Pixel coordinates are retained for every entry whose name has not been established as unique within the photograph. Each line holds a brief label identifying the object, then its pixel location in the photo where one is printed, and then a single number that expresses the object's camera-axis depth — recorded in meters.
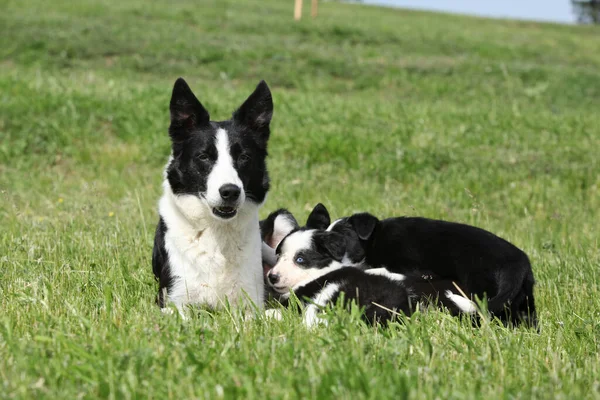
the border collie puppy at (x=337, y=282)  4.29
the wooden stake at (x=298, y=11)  29.86
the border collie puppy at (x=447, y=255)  4.47
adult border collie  4.37
